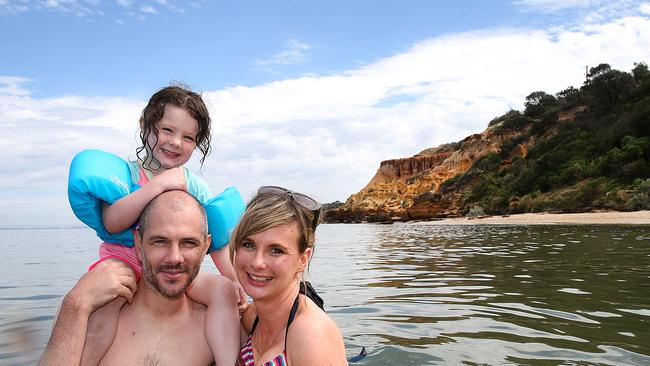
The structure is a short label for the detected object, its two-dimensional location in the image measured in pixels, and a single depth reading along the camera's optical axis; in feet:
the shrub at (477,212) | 129.14
